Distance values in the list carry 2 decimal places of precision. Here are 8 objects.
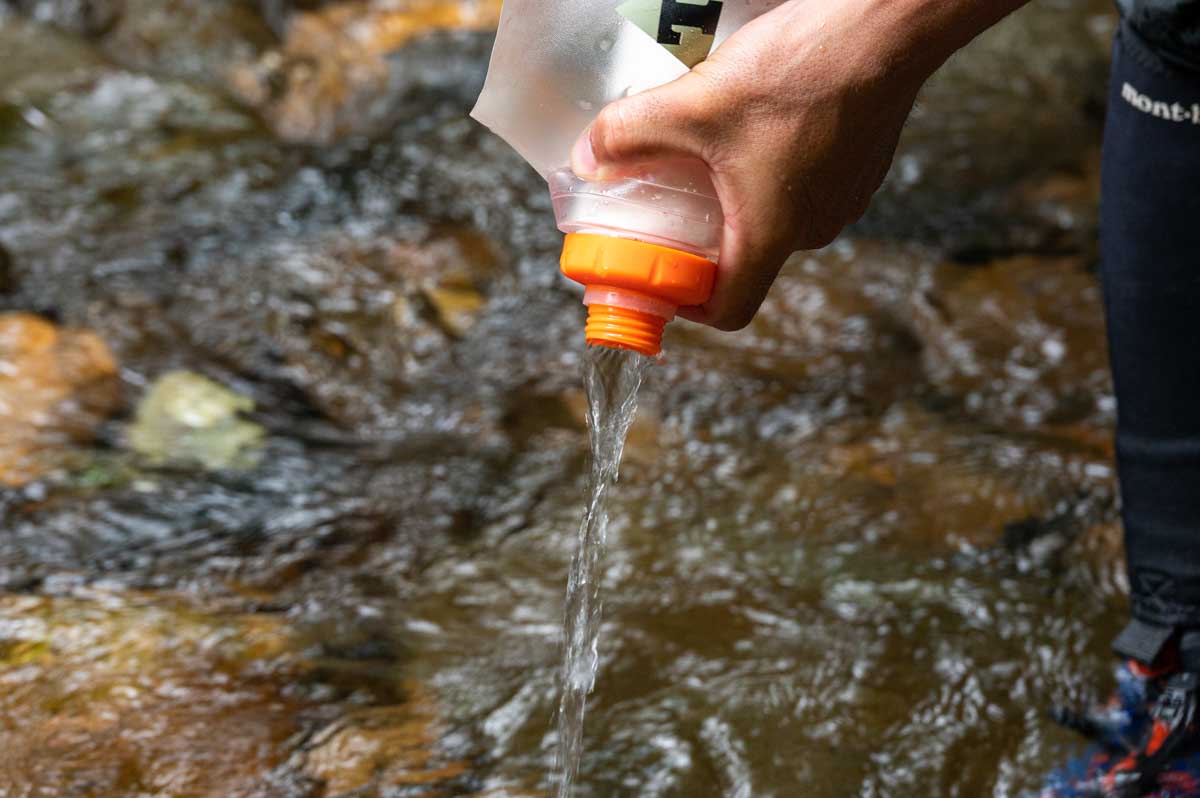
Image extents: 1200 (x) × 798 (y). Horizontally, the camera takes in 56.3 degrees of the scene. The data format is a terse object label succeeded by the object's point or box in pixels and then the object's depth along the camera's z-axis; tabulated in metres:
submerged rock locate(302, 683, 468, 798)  1.77
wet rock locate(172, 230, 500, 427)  3.32
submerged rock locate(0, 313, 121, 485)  2.74
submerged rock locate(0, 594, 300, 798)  1.73
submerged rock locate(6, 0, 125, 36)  5.98
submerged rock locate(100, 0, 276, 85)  5.78
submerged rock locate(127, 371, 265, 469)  2.85
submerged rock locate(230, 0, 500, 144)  5.36
